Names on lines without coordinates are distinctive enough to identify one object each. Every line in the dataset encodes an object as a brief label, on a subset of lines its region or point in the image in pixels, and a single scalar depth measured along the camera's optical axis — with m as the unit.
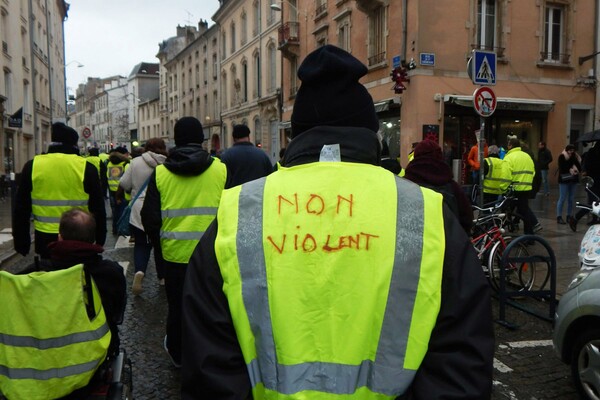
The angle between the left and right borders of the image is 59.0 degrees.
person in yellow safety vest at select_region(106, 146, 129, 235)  11.67
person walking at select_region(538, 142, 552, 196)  17.35
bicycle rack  5.60
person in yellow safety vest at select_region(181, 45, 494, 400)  1.40
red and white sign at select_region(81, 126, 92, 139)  26.33
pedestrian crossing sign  8.80
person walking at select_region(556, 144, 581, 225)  11.73
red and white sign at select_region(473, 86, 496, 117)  8.93
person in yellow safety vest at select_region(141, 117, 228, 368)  4.13
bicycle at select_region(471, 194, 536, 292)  6.58
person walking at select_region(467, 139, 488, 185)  13.41
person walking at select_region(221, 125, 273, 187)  5.84
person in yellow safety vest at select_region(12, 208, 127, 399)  3.00
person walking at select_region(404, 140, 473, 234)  5.02
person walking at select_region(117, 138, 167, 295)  6.30
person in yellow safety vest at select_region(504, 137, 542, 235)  9.46
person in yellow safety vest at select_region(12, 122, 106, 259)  4.84
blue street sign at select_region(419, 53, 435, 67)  18.06
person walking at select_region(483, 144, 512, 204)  9.59
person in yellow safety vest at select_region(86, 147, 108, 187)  10.73
